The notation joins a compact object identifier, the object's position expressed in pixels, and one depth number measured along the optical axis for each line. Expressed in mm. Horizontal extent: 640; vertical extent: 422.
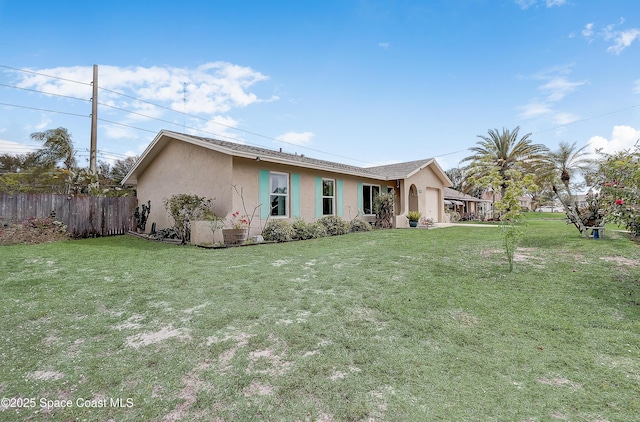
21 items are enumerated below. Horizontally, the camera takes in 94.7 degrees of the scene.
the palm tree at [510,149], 24234
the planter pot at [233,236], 10053
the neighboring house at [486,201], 44428
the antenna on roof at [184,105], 17422
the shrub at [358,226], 14633
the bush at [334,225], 13086
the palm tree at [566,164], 12141
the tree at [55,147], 21016
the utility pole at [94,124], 15047
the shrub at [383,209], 16734
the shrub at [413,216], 17439
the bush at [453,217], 26545
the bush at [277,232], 11047
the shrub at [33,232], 10039
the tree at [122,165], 32406
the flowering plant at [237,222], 10352
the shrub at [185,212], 10633
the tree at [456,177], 30486
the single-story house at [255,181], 10930
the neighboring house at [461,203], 33344
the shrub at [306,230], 11698
